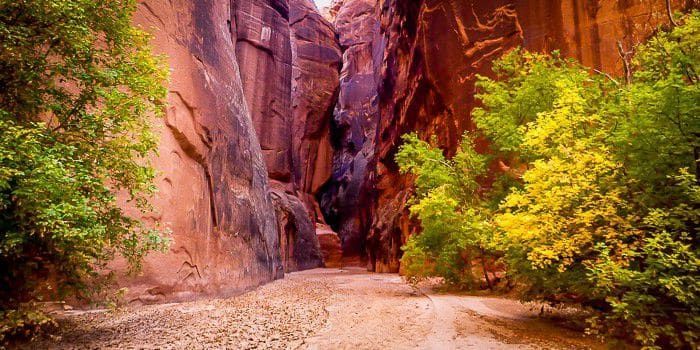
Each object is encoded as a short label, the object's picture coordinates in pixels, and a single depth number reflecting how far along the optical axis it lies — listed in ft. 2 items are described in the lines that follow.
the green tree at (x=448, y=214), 48.67
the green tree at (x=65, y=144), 17.67
